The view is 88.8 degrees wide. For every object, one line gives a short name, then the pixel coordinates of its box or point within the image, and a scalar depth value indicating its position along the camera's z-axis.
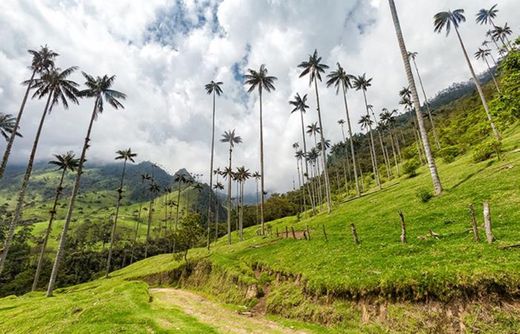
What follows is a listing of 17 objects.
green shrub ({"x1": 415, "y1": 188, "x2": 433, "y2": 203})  29.61
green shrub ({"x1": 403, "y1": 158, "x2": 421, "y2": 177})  59.41
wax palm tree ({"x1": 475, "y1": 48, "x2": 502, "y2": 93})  76.46
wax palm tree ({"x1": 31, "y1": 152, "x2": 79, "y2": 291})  53.14
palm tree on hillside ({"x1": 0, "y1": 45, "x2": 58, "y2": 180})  36.56
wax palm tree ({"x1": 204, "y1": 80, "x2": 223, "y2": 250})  68.75
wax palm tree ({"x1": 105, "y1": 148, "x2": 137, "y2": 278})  68.44
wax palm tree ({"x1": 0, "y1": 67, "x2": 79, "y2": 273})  37.53
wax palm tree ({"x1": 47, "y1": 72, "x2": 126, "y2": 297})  40.70
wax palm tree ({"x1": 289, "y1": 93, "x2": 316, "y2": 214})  67.62
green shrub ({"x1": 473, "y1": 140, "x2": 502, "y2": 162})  35.84
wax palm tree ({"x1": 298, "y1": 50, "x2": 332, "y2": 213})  56.44
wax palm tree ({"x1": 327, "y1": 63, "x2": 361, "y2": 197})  61.22
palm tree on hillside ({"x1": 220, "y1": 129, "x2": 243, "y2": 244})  70.25
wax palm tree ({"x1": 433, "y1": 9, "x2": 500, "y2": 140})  51.69
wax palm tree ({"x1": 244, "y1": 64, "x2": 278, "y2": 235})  59.00
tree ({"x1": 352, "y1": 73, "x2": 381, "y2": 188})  67.94
